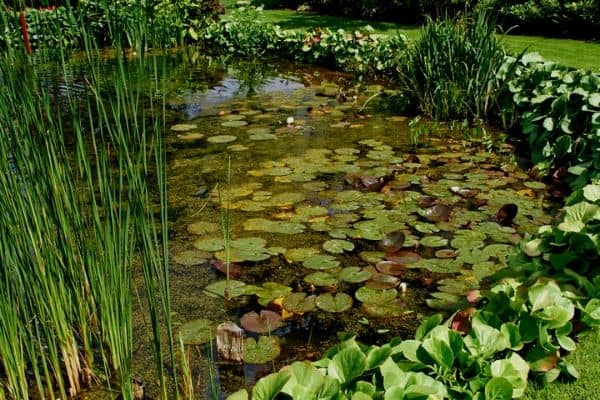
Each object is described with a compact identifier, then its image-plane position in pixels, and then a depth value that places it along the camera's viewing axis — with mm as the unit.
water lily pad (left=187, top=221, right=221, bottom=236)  3459
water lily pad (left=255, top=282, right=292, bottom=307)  2752
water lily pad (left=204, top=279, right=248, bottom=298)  2811
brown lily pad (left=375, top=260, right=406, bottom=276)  2977
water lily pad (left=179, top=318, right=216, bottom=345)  2455
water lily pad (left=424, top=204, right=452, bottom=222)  3562
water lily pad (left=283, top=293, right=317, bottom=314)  2682
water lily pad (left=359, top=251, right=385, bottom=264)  3102
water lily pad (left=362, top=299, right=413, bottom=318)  2672
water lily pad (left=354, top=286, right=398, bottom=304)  2760
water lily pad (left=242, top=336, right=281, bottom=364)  2366
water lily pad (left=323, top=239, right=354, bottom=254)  3225
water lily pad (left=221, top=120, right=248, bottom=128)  5789
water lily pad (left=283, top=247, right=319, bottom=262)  3148
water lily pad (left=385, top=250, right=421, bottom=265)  3088
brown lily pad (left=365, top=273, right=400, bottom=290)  2852
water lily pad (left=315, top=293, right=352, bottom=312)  2693
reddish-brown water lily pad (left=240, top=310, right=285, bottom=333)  2535
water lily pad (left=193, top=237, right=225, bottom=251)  3234
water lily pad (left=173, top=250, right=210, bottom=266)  3106
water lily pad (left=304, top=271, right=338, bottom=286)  2895
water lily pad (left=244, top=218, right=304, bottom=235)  3455
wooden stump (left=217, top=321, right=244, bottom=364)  2279
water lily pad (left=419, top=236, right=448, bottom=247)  3254
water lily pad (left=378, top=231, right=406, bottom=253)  3189
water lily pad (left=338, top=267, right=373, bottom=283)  2904
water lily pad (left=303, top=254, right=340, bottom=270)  3051
